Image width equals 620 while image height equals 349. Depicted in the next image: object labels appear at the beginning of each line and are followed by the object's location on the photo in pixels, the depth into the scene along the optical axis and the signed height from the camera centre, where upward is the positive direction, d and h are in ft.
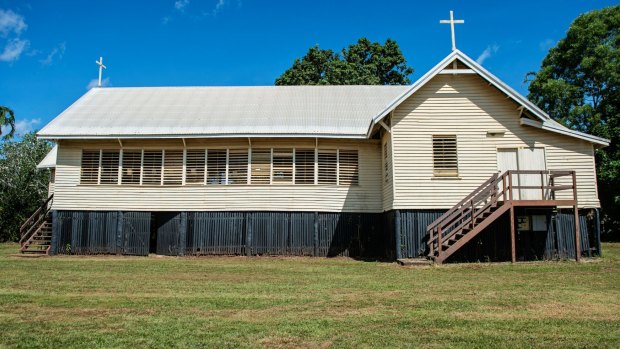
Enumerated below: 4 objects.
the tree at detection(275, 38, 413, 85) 133.39 +46.52
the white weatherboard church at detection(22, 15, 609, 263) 57.57 +7.47
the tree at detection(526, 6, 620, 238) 95.71 +31.04
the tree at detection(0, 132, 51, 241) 111.04 +11.93
